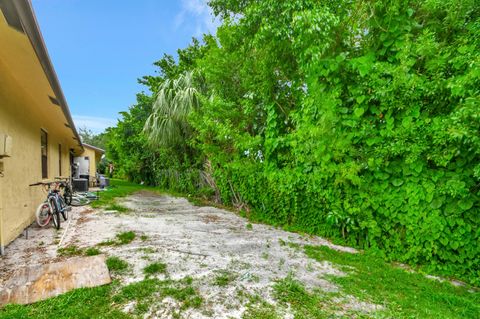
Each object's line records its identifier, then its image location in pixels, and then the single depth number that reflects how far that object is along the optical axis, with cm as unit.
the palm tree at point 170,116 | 901
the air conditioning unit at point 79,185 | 1047
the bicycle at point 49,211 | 459
